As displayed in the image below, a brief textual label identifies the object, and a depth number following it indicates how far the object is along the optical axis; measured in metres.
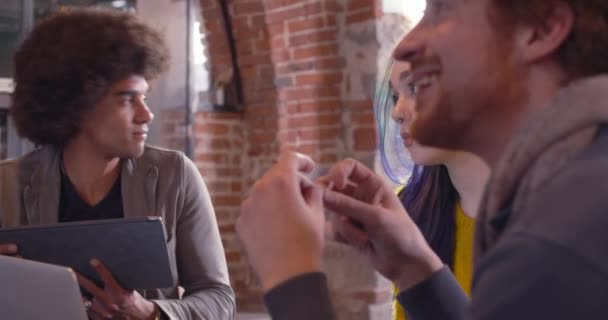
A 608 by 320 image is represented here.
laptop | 1.09
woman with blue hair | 1.58
